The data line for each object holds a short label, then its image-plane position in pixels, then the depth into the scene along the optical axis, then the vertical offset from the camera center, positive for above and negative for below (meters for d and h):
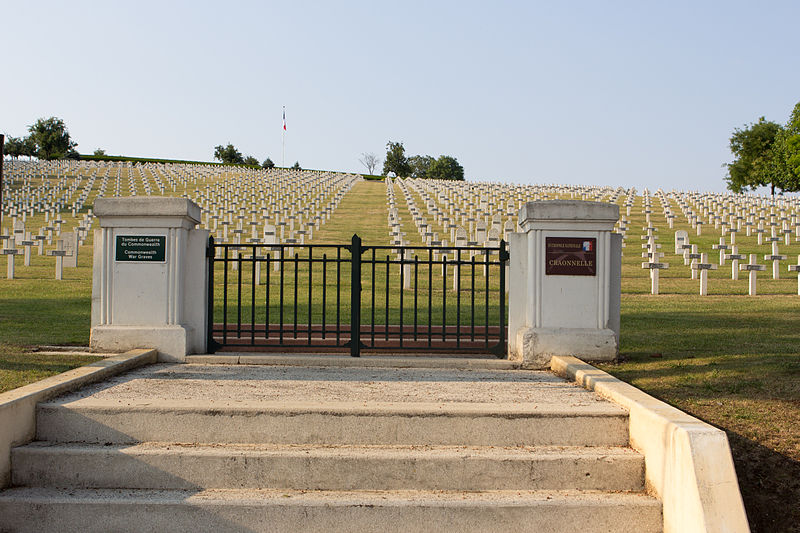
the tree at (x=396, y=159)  103.44 +17.33
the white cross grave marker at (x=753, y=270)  16.45 +0.19
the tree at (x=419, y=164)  106.94 +17.27
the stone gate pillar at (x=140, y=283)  7.82 -0.07
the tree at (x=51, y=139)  85.00 +16.59
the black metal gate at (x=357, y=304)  8.16 -0.52
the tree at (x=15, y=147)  82.31 +15.32
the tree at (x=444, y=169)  101.62 +15.77
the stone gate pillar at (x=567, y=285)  7.77 -0.08
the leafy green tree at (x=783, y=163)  55.00 +9.42
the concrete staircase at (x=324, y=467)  4.28 -1.25
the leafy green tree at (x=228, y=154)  98.56 +17.09
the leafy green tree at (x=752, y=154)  67.75 +12.53
